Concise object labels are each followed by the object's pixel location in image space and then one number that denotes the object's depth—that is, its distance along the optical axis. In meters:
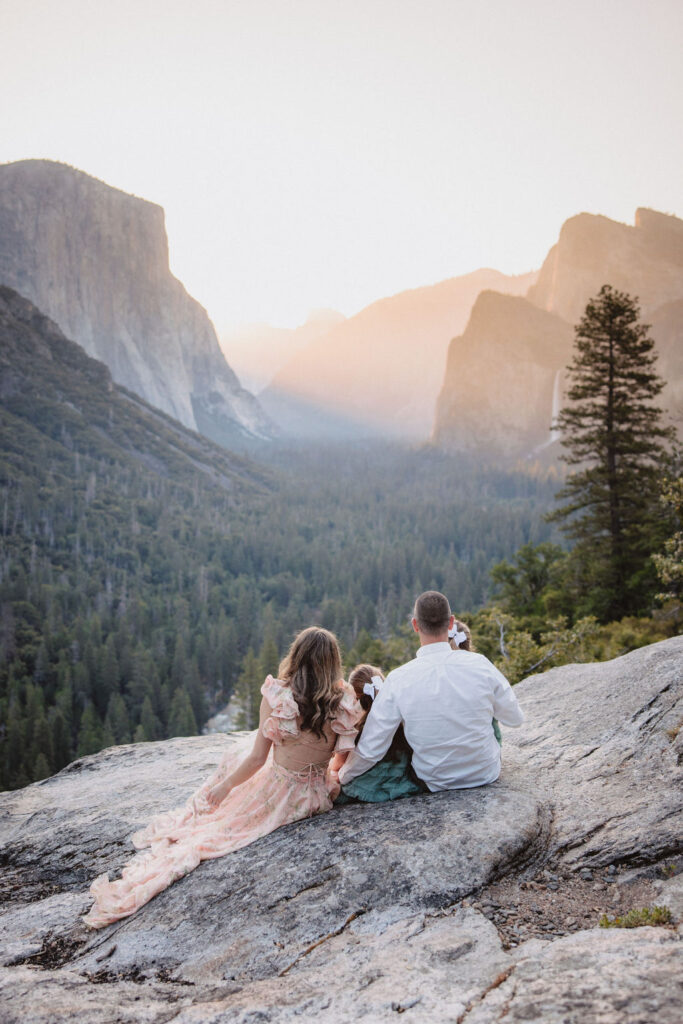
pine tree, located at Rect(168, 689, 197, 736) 42.41
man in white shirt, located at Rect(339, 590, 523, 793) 4.91
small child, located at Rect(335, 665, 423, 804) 5.19
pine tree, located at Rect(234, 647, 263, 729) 42.66
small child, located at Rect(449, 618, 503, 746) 5.50
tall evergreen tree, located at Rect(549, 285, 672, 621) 21.34
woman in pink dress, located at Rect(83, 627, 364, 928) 4.84
